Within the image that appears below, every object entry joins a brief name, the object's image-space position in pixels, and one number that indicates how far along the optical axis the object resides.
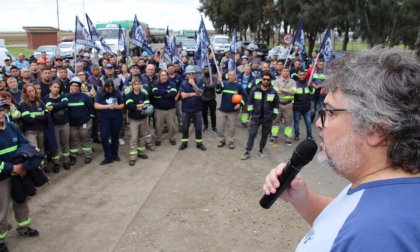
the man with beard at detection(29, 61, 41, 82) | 10.22
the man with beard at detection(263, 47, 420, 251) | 1.01
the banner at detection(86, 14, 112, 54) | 11.78
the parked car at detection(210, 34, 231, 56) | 32.38
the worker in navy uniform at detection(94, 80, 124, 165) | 7.68
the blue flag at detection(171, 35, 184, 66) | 12.03
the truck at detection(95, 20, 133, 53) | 26.03
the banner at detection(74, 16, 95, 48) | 11.57
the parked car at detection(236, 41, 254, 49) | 36.62
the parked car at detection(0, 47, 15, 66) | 19.00
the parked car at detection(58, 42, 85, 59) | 29.41
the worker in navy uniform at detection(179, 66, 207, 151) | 8.80
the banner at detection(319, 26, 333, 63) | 11.06
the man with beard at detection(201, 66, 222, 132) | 9.59
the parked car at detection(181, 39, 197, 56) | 30.83
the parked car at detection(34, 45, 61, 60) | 27.82
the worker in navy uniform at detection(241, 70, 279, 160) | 8.04
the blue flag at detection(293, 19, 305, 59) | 12.55
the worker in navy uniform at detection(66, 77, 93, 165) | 7.80
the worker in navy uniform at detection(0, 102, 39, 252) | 4.45
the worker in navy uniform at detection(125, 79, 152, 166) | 7.99
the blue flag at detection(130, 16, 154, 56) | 11.63
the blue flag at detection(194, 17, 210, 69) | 10.82
